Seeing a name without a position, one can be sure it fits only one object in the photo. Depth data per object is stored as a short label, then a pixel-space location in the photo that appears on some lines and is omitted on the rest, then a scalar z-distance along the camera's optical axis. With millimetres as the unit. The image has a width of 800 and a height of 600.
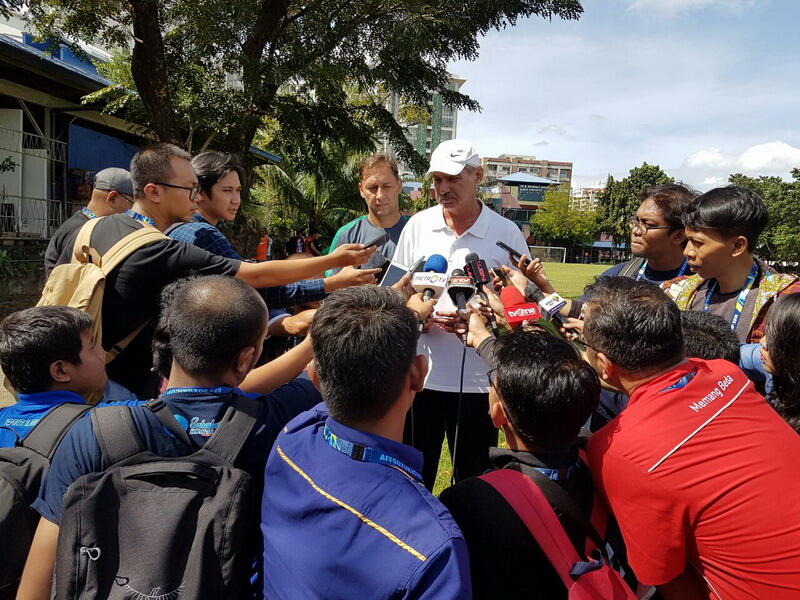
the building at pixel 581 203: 65006
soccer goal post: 55109
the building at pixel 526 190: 74562
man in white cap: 2834
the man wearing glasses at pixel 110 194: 4371
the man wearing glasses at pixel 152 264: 2236
